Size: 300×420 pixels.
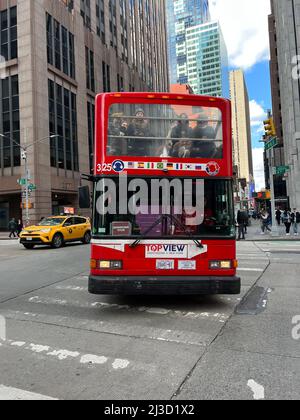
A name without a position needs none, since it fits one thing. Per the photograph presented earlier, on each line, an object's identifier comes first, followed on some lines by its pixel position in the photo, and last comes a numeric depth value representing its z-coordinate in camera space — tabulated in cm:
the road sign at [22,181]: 3419
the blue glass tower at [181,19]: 17750
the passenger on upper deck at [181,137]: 638
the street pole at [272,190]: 2241
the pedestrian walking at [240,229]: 2128
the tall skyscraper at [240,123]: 14388
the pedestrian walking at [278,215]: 3152
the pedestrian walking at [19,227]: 3534
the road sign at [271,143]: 1956
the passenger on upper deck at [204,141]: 641
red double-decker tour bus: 617
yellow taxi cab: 1858
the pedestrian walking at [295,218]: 2288
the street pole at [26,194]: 3384
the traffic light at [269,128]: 1909
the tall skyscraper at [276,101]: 8619
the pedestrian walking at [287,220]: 2320
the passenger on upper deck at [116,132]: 628
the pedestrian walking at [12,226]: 3256
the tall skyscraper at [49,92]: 3856
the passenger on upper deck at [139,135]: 632
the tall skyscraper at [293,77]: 3397
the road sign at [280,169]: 2189
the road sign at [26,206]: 3446
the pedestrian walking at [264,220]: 2459
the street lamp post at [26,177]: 3381
